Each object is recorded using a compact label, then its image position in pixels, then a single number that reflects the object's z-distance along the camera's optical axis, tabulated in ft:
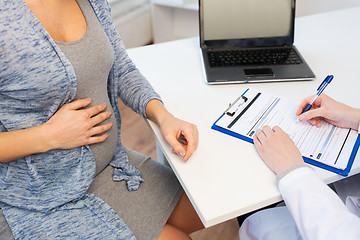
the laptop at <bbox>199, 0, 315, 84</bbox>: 3.44
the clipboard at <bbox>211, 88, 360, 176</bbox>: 2.32
